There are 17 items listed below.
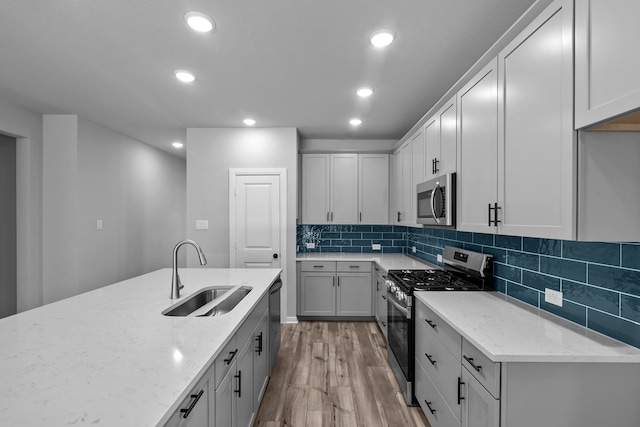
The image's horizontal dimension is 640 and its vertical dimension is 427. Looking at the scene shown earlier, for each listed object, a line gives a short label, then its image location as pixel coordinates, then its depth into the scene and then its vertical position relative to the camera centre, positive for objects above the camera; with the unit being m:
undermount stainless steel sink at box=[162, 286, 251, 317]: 1.99 -0.63
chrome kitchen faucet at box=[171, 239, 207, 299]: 1.89 -0.45
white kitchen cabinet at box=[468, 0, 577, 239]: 1.18 +0.37
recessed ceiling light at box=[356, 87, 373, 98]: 2.77 +1.14
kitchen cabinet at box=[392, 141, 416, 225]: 3.38 +0.31
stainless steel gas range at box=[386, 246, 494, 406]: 2.21 -0.56
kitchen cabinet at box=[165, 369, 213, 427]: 0.91 -0.65
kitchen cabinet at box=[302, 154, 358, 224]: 4.37 +0.34
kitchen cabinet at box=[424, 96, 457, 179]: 2.27 +0.59
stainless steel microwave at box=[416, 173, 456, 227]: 2.24 +0.09
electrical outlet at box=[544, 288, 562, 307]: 1.61 -0.46
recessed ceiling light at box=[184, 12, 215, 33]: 1.76 +1.15
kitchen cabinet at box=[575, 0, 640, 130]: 0.93 +0.52
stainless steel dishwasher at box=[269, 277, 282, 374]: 2.53 -0.99
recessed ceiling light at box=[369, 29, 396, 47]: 1.91 +1.15
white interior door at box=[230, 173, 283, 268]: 3.95 -0.11
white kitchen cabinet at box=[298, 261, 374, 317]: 4.04 -1.06
